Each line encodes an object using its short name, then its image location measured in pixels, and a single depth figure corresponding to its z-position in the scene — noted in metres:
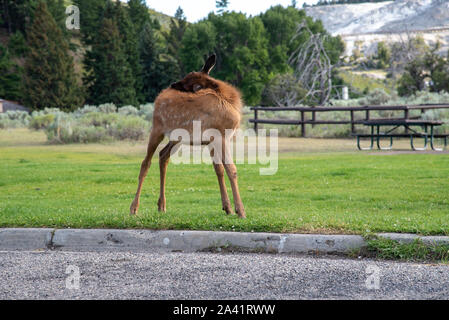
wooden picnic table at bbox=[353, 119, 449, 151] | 17.06
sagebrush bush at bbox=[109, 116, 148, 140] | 24.73
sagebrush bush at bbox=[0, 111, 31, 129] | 34.12
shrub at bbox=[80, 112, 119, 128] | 28.45
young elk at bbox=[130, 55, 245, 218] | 7.16
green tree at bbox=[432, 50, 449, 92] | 37.34
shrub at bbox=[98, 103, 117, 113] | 38.62
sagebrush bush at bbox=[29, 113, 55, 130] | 31.50
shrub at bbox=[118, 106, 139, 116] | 36.44
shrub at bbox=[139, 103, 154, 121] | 32.62
